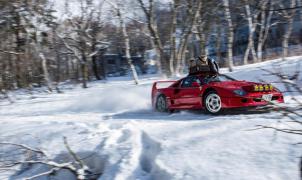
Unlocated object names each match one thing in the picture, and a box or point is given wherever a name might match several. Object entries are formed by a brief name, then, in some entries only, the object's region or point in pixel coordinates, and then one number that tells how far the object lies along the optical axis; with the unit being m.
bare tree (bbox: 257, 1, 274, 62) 32.24
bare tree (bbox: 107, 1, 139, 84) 27.05
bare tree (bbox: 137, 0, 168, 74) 25.70
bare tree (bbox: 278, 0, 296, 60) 26.15
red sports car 10.23
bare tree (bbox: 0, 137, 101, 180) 7.73
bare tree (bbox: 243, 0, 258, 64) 29.44
